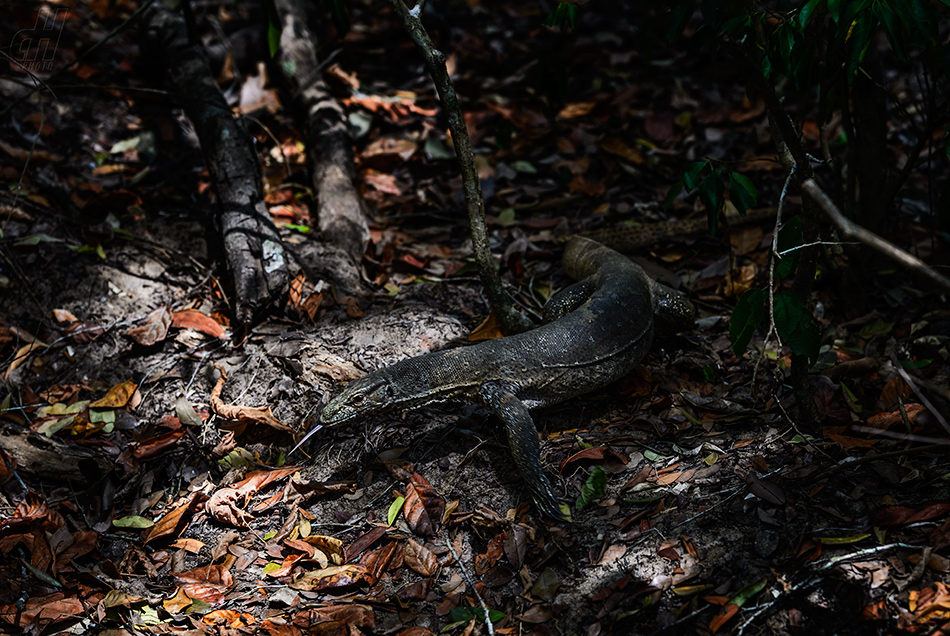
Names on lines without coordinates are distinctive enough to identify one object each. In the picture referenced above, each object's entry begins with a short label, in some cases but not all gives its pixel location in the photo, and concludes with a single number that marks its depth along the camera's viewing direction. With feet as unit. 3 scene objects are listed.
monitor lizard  11.98
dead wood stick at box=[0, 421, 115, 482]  12.82
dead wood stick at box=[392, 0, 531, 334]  12.07
